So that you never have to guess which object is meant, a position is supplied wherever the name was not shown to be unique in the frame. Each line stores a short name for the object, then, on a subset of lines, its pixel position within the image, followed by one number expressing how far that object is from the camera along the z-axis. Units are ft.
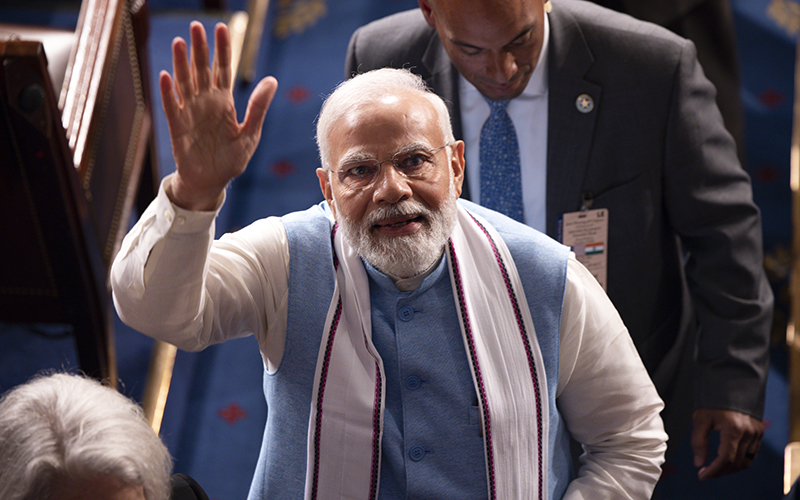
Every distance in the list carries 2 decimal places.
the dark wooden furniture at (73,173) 15.24
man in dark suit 13.42
